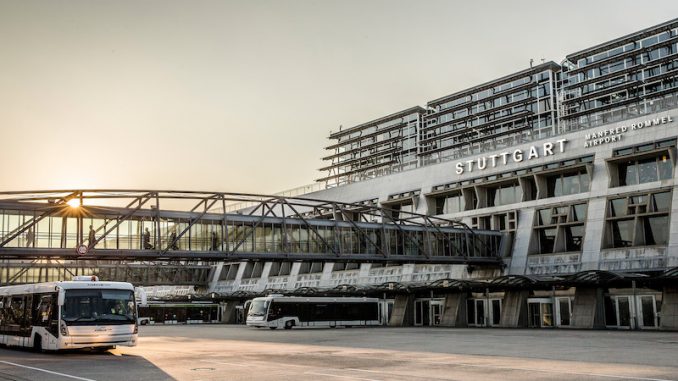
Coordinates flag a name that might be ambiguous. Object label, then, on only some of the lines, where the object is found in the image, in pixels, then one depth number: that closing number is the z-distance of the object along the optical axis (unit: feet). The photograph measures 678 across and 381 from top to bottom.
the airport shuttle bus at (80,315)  83.15
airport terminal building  160.86
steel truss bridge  133.39
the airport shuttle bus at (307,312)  186.29
